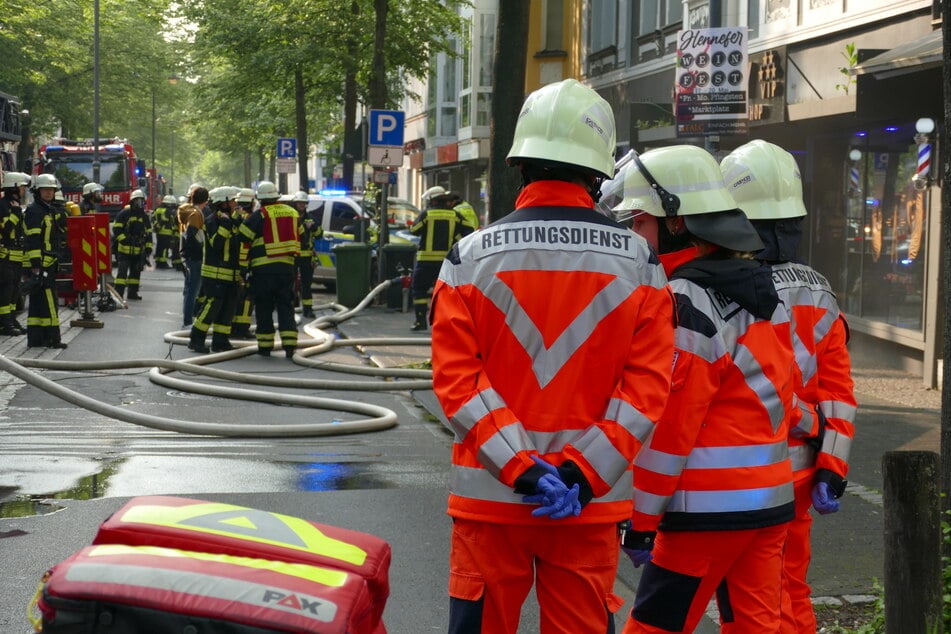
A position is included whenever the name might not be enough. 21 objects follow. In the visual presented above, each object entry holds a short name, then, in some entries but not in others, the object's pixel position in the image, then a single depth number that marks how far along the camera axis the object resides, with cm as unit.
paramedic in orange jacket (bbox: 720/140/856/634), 424
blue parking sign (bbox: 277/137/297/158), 3653
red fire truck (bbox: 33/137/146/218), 3547
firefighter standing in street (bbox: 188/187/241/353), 1494
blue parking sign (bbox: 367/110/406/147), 2038
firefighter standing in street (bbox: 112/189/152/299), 2216
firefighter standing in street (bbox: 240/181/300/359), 1412
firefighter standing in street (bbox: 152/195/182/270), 3157
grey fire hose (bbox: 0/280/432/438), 935
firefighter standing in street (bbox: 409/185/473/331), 1773
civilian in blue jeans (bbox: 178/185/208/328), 1780
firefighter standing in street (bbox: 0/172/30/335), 1555
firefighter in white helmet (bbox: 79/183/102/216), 2155
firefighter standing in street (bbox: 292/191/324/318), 2027
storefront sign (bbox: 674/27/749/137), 1105
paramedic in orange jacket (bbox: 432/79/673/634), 331
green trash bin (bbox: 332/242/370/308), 2152
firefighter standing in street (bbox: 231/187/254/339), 1524
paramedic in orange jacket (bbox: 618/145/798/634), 361
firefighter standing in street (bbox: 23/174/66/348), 1483
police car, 2514
